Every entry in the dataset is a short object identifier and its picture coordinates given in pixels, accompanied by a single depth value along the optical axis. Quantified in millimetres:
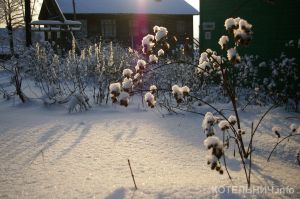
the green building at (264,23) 7968
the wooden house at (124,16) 25531
